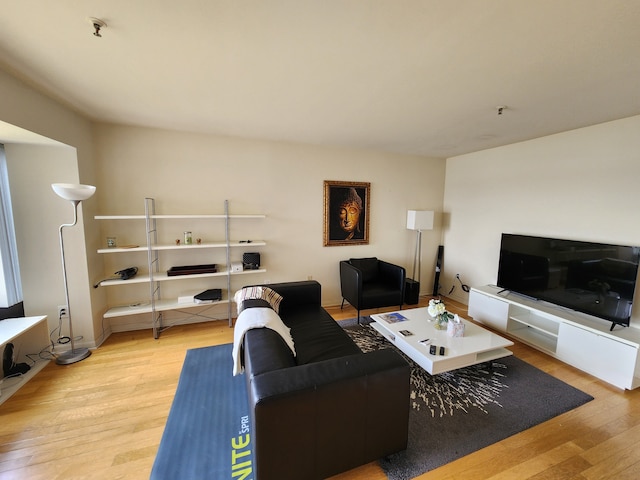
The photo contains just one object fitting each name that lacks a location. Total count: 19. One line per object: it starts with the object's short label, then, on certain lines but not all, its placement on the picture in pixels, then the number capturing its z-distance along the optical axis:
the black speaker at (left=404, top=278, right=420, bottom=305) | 3.93
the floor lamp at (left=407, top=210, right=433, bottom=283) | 4.02
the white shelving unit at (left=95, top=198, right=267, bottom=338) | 2.88
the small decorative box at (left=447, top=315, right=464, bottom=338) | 2.43
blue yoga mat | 1.49
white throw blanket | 1.76
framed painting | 3.85
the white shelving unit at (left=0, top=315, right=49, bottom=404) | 2.09
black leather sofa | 1.20
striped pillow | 2.44
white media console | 2.15
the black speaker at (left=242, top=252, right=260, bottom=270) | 3.35
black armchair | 3.33
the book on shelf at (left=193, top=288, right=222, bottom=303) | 3.09
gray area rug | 1.61
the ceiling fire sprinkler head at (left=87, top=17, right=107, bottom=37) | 1.25
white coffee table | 2.12
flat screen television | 2.33
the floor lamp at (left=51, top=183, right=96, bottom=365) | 2.18
